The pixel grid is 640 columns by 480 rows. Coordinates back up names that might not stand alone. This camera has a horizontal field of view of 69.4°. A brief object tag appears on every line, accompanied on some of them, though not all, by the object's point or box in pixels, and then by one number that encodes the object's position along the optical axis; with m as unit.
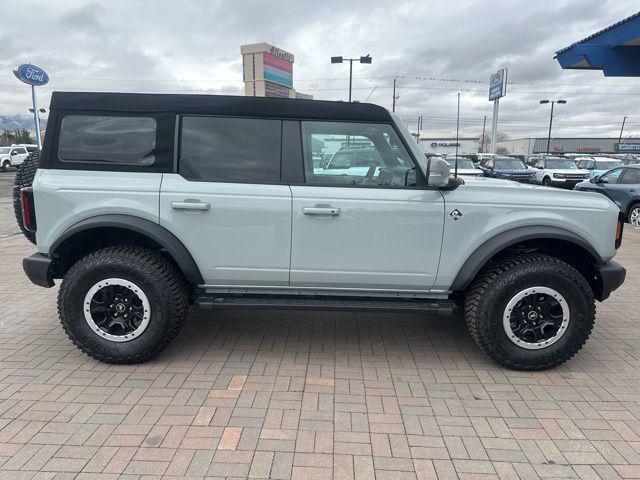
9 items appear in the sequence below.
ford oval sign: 13.79
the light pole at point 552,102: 47.31
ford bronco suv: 3.40
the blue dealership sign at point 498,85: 39.25
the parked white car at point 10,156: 32.66
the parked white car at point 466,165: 17.44
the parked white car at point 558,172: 19.25
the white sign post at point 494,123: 40.47
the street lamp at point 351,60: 22.44
